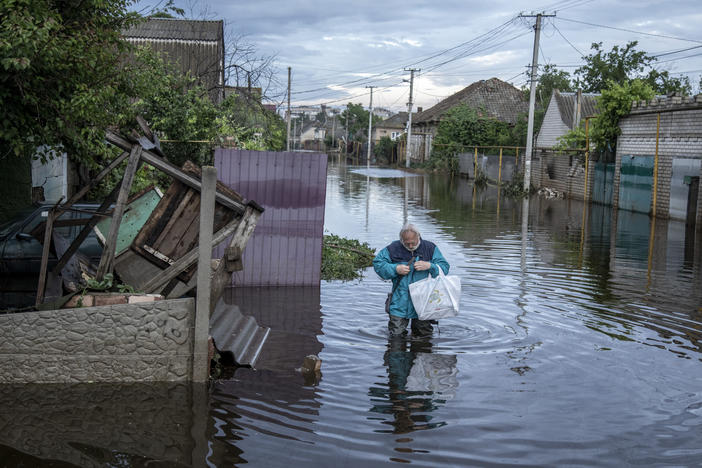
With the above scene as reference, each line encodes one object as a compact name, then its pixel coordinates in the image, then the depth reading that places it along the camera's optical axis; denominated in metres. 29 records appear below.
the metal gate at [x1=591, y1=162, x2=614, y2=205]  28.55
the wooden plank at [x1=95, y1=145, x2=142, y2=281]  7.27
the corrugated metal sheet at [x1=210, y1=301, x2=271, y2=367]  7.84
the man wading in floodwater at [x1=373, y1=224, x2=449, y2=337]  8.02
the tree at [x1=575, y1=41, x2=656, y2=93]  60.19
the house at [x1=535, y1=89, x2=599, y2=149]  48.69
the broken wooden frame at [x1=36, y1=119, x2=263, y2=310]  7.36
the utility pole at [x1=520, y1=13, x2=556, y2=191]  33.50
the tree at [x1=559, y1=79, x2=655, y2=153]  27.69
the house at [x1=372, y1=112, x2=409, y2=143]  114.88
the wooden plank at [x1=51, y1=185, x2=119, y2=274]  8.32
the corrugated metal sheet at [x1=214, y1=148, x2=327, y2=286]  11.45
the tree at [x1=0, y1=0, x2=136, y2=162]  6.30
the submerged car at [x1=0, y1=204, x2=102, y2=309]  9.01
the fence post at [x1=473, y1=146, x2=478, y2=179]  44.88
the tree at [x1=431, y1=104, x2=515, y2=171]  52.44
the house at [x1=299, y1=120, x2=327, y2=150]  139.38
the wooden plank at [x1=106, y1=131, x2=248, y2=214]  7.64
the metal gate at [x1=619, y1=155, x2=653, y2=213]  25.09
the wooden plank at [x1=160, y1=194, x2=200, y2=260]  8.30
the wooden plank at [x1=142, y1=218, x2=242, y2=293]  7.52
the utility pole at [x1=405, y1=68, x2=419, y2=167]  63.50
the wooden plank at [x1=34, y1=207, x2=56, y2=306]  7.36
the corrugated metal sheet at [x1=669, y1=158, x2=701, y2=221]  22.20
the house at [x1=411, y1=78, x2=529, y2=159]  62.72
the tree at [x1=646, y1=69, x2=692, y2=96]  59.38
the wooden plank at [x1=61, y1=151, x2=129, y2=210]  7.77
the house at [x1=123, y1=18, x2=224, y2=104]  30.66
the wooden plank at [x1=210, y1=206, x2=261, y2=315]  7.66
